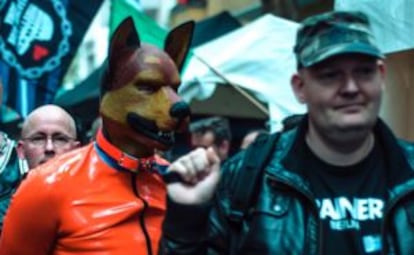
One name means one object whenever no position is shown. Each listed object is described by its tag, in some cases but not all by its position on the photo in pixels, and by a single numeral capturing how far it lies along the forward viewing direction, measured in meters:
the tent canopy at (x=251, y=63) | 8.98
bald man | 5.45
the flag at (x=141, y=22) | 9.45
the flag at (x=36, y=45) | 8.52
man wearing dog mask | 3.85
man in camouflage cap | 2.91
